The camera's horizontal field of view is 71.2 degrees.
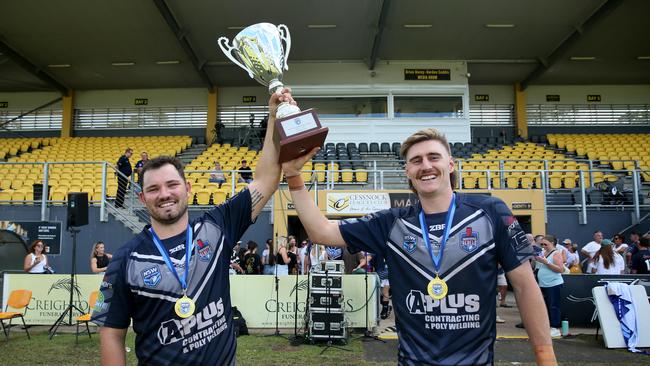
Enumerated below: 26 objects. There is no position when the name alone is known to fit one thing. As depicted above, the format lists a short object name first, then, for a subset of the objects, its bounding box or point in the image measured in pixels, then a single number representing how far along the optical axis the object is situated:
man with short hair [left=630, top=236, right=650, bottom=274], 9.09
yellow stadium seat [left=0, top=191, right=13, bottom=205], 12.48
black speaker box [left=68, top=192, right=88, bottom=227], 8.59
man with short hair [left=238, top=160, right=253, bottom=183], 14.40
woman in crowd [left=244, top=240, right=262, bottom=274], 11.01
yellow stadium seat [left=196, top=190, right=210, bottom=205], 12.98
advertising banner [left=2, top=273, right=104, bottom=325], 9.04
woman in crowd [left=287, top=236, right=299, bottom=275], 11.16
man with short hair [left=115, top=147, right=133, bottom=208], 12.04
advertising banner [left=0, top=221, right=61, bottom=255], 11.54
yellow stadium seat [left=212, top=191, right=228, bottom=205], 13.01
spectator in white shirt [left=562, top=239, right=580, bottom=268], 10.11
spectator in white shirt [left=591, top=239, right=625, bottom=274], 8.91
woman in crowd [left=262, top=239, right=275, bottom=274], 11.19
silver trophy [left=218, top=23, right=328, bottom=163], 2.41
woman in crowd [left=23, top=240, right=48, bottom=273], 9.66
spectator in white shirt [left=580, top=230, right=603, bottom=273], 10.66
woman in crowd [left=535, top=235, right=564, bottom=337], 8.03
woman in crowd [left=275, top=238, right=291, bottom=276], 10.49
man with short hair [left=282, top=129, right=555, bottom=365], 1.88
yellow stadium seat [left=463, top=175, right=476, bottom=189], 14.62
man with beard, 2.01
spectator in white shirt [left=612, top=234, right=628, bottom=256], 10.69
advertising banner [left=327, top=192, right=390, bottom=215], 12.95
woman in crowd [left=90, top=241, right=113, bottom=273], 9.34
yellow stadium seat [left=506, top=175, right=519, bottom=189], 15.06
